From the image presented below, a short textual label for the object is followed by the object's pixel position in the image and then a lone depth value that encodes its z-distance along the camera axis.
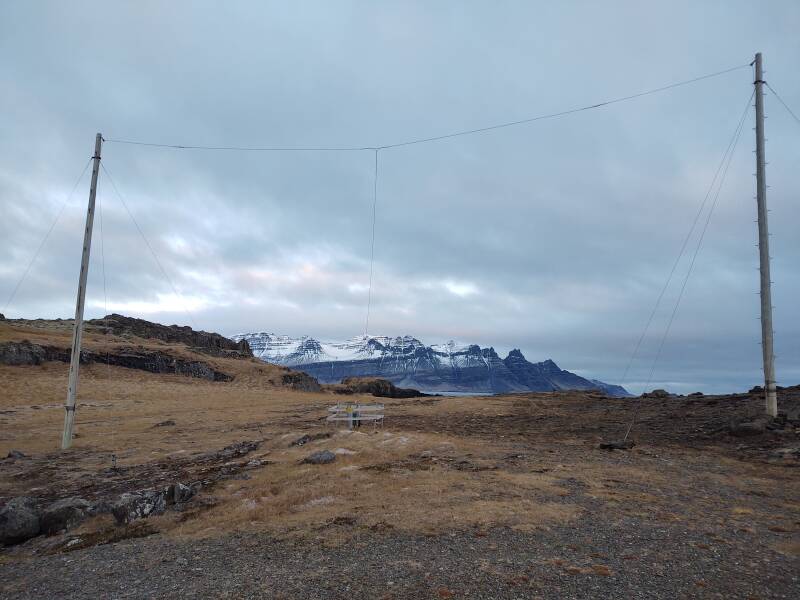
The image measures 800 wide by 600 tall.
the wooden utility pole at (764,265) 20.14
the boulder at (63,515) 10.97
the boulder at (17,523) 10.39
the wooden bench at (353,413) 25.03
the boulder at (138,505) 11.02
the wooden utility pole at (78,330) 21.94
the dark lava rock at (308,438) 20.67
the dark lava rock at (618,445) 18.61
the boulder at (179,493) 12.30
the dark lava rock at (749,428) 18.88
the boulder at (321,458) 16.12
